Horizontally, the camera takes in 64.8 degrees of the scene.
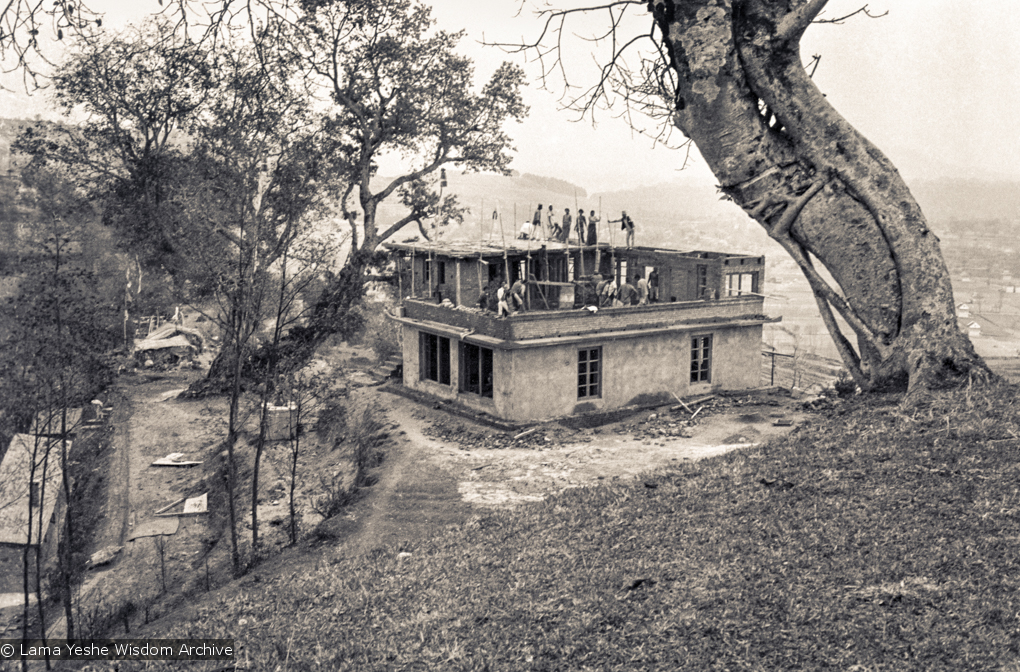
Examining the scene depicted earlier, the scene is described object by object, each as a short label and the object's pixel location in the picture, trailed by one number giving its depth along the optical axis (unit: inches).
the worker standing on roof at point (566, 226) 1243.1
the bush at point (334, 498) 758.5
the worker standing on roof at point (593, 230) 1198.9
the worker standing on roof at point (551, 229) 1340.2
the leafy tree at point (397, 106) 1278.3
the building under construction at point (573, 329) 954.7
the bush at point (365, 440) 895.7
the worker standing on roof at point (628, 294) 1080.1
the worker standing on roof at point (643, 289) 1082.1
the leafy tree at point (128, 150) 1240.2
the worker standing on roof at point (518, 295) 962.7
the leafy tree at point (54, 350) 772.6
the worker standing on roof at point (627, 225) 1195.3
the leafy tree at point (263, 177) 1120.2
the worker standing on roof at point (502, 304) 941.8
